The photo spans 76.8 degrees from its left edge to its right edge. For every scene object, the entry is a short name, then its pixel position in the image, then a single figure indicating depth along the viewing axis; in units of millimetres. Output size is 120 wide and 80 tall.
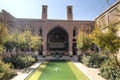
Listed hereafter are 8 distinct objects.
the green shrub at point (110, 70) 4976
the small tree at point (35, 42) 12026
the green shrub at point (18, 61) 8028
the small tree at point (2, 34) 4987
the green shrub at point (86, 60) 8931
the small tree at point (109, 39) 5199
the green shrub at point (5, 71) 4849
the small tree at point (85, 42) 10919
